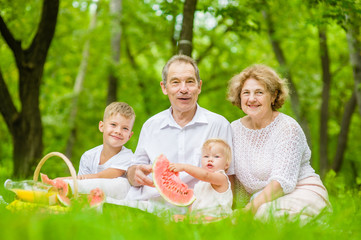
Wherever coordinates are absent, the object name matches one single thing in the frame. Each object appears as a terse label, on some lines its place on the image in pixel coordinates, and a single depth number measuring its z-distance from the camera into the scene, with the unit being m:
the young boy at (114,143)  4.21
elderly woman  3.54
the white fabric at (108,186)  3.66
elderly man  4.02
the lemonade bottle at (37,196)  3.15
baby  3.44
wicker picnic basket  3.00
